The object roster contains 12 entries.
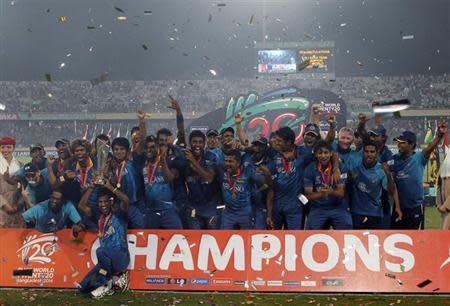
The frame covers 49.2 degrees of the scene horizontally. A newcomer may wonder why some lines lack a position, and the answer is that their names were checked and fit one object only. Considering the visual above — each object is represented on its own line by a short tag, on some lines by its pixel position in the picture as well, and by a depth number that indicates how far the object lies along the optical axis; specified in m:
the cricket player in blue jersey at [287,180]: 6.54
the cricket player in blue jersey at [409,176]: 6.55
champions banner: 6.05
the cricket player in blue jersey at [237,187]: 6.57
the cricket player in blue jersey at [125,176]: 6.63
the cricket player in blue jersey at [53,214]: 6.70
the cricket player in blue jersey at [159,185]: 6.69
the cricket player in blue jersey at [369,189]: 6.39
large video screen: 33.47
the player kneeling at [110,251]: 6.13
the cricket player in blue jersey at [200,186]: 6.71
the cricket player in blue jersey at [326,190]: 6.28
